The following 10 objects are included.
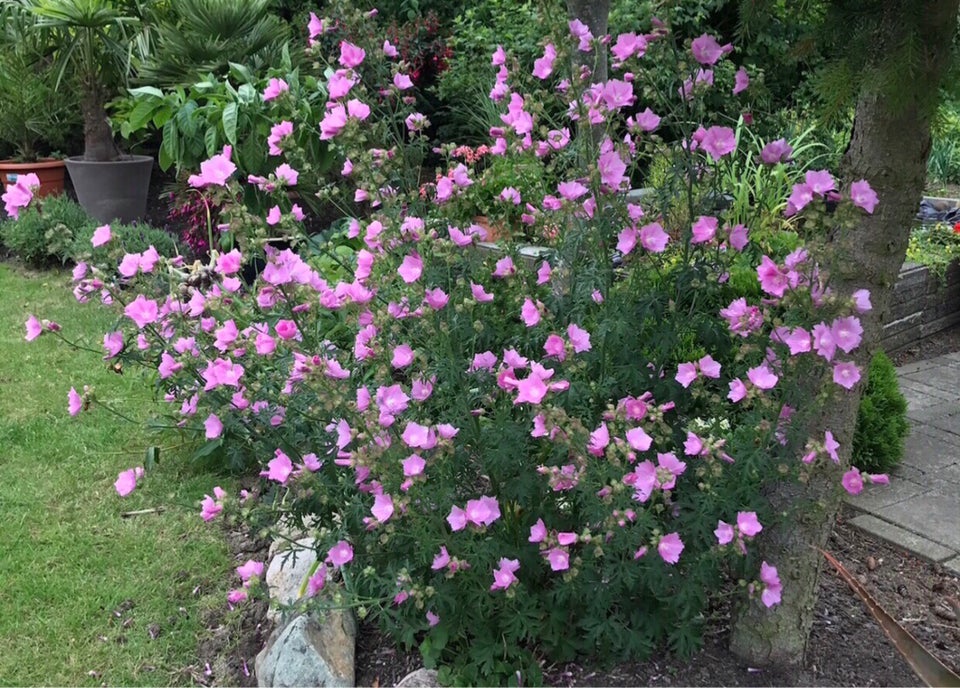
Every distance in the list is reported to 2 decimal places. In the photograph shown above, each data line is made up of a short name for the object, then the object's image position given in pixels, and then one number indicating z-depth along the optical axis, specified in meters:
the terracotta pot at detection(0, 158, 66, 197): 7.57
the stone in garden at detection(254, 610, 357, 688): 2.21
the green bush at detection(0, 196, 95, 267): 6.24
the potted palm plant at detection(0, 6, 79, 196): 7.47
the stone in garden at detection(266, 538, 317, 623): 2.58
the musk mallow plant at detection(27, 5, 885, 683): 1.92
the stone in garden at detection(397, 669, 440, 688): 2.14
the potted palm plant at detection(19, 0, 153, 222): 6.87
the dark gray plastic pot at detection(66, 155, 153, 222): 6.98
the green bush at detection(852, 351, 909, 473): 3.25
